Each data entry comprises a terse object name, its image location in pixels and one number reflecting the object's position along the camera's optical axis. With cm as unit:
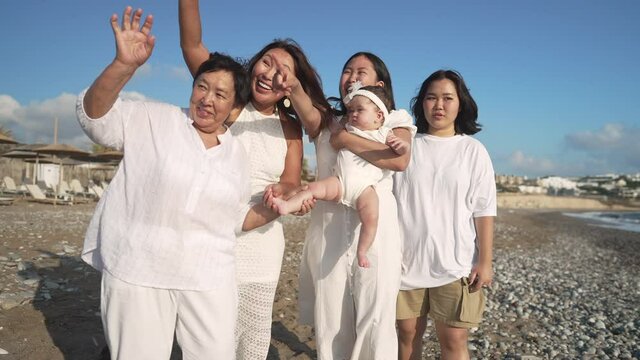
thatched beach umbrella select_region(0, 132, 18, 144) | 1862
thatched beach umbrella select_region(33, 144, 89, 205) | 1870
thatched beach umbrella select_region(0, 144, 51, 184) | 2083
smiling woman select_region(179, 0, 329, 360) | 271
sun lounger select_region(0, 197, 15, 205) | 1680
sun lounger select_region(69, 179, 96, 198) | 2189
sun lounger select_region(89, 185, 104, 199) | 2155
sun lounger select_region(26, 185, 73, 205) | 1847
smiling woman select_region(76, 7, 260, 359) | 201
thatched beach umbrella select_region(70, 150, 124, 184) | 2069
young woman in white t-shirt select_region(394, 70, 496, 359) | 290
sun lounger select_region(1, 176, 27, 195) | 2030
